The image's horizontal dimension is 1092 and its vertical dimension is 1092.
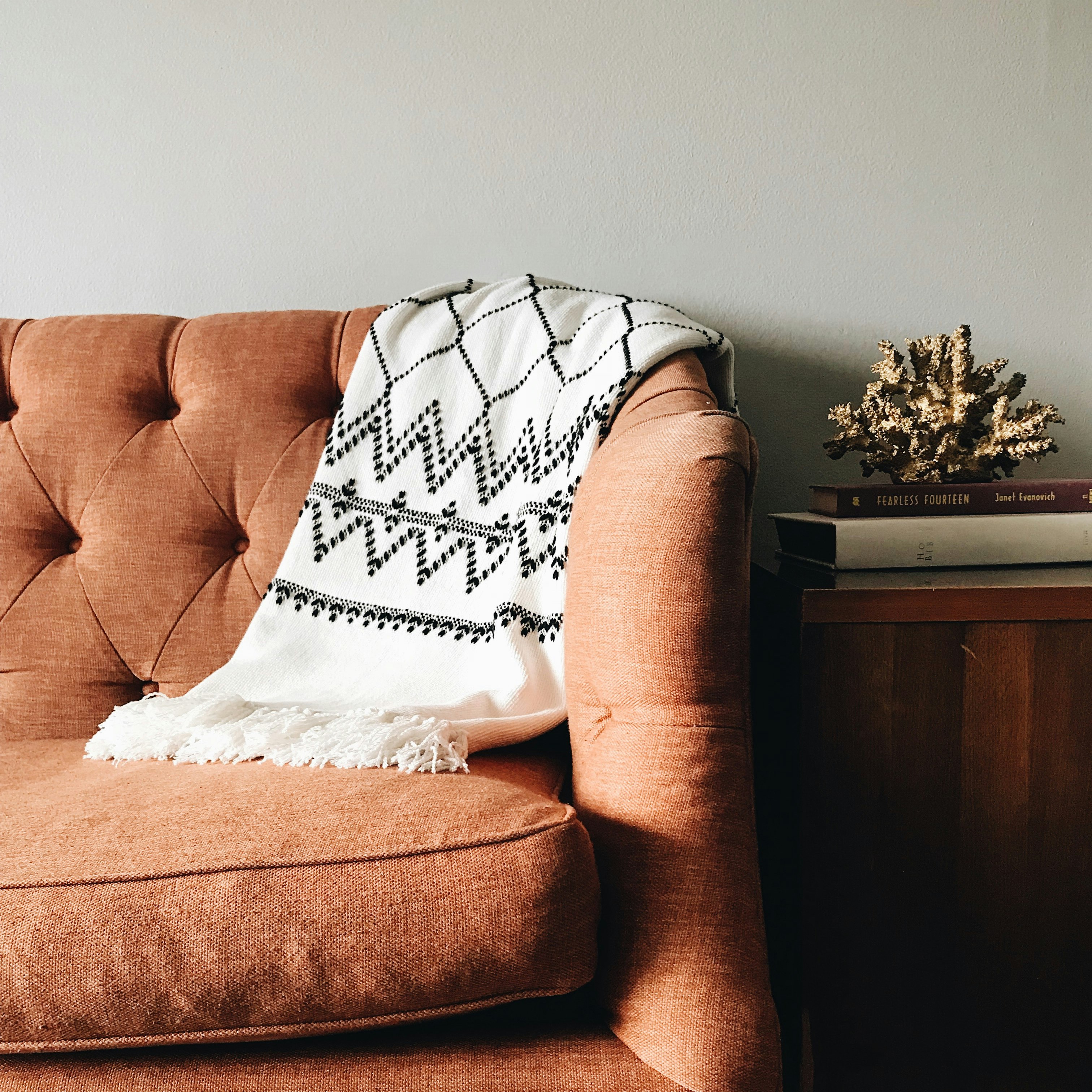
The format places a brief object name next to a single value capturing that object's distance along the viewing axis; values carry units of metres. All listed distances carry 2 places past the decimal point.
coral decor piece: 0.97
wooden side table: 0.79
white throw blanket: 0.81
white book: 0.87
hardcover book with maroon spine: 0.89
